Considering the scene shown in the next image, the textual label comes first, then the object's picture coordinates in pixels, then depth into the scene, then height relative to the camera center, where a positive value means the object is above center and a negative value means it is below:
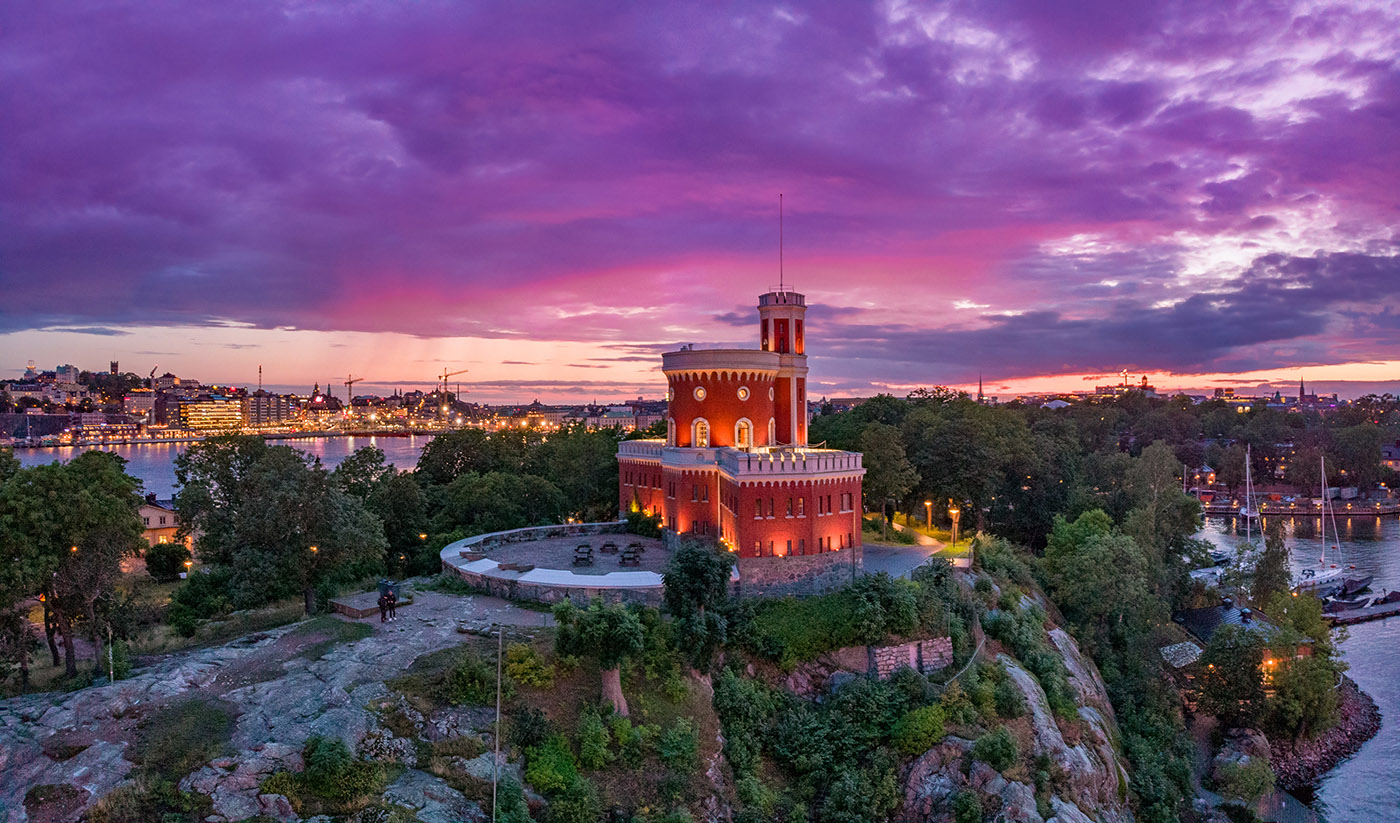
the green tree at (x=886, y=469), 56.53 -4.82
